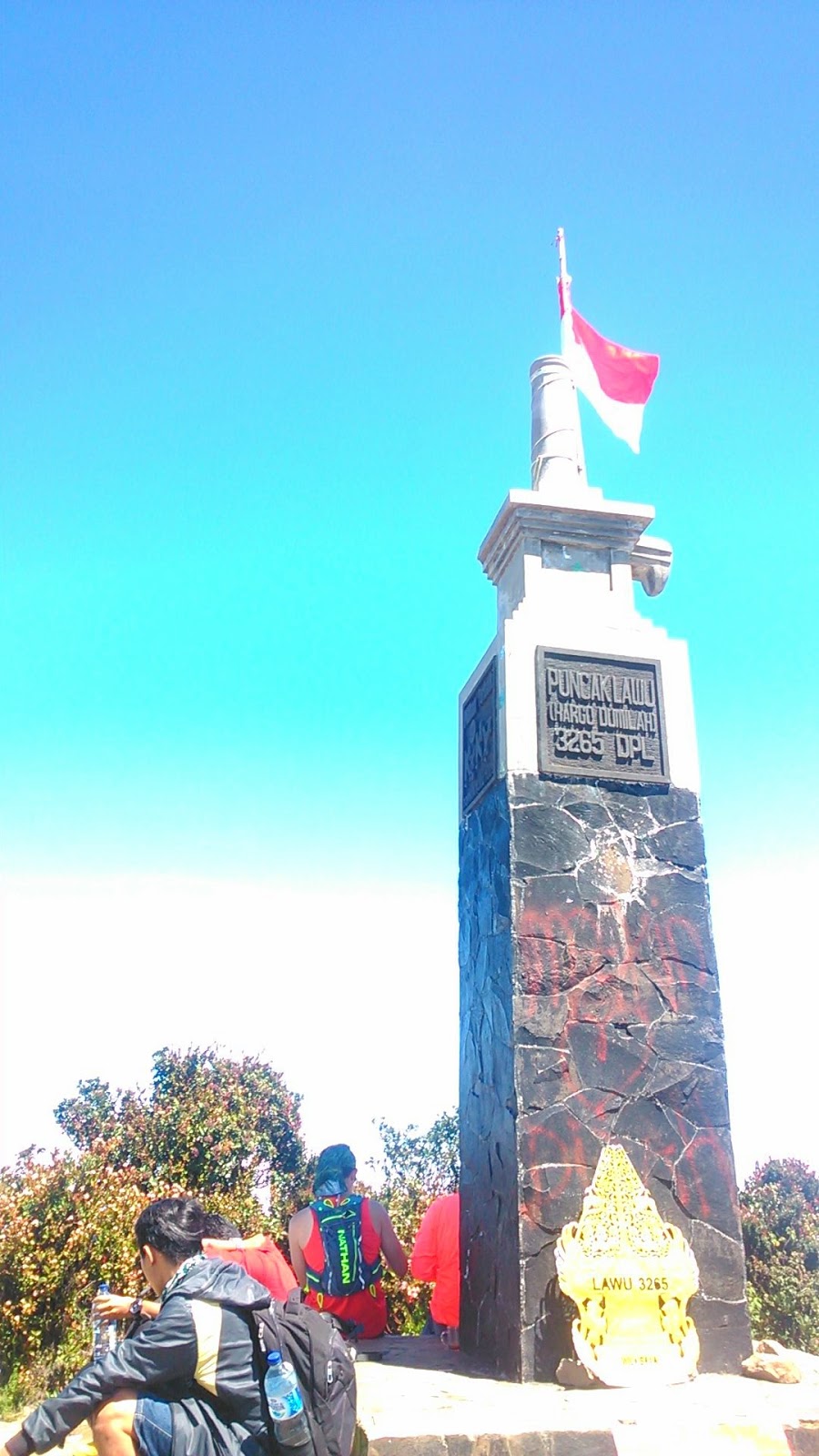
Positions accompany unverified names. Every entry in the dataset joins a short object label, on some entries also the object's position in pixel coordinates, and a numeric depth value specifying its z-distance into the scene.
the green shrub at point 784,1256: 10.23
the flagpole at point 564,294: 7.48
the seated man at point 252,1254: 4.19
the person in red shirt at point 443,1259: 5.72
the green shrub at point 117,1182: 8.91
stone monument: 5.06
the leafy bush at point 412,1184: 7.55
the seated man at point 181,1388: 3.20
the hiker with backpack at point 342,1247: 5.39
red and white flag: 7.45
